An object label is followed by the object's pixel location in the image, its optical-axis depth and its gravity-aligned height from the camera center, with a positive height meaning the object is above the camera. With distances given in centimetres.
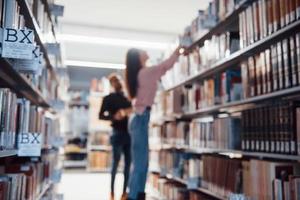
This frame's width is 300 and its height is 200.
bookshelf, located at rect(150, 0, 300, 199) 182 +23
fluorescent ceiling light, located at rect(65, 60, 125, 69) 745 +153
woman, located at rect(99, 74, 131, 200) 347 +14
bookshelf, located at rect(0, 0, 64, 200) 146 +12
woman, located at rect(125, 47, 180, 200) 260 +16
